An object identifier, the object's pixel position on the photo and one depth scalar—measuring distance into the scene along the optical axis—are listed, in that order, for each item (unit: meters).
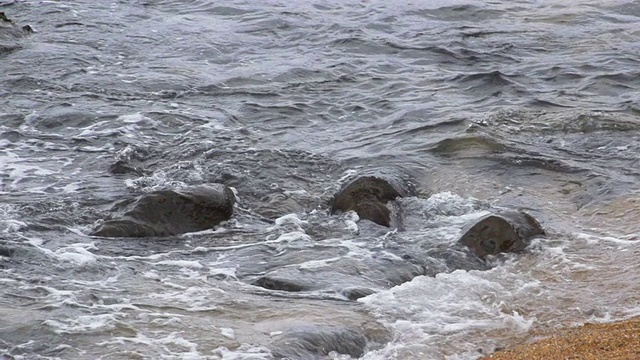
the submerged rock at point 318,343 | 12.27
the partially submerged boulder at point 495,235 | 15.52
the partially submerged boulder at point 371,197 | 16.83
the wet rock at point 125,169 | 18.98
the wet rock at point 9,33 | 27.50
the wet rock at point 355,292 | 14.00
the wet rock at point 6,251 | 14.97
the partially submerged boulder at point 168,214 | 16.06
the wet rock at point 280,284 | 14.22
